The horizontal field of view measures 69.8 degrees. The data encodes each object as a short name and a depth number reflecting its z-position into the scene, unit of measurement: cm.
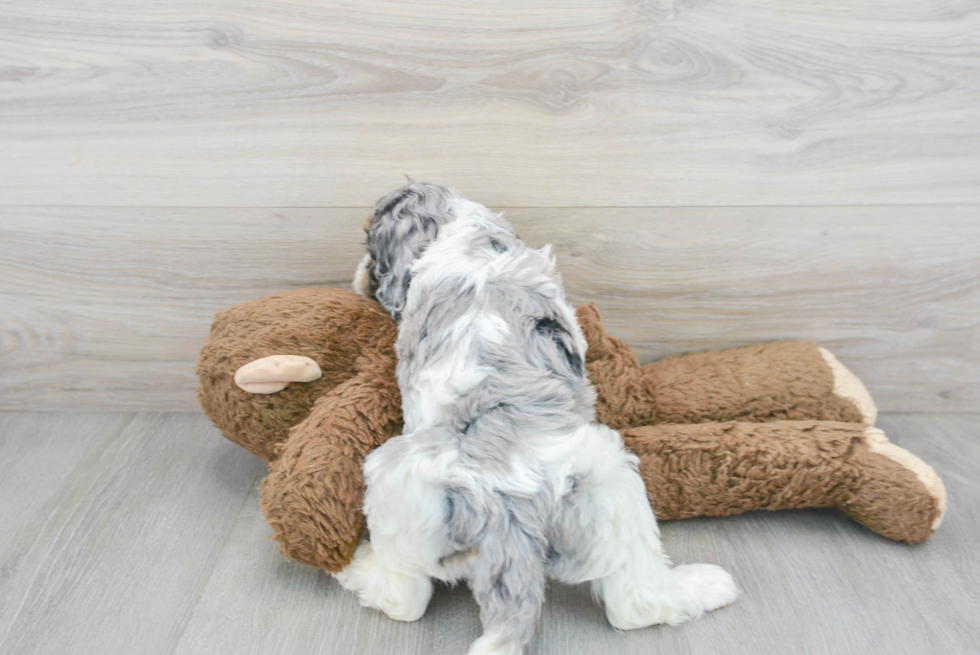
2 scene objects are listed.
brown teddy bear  96
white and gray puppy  82
